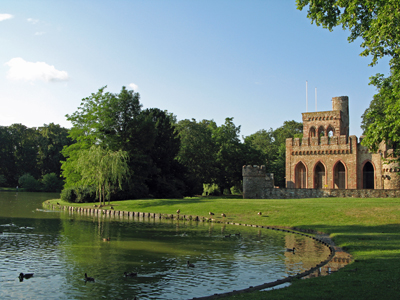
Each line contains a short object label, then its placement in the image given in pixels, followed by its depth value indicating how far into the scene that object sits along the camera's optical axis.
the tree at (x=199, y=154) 61.00
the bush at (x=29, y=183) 79.38
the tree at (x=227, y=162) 61.06
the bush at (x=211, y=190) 58.34
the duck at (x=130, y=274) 10.80
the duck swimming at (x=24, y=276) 10.47
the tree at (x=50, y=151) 85.69
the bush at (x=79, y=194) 39.94
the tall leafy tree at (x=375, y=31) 14.49
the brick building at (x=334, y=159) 42.09
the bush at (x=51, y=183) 78.88
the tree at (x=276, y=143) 64.06
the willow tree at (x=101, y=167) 34.62
